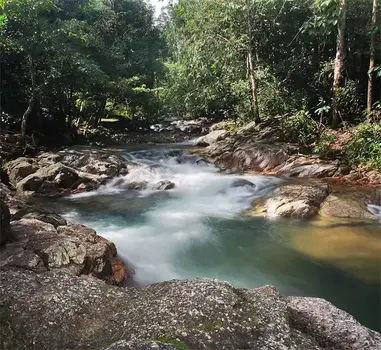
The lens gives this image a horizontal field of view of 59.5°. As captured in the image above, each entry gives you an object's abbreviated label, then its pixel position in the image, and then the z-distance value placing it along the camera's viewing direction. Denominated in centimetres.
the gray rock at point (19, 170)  1038
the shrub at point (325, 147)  1102
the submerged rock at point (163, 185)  1069
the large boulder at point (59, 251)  359
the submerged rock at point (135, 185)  1088
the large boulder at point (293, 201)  734
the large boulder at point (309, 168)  995
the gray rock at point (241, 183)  974
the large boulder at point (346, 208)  706
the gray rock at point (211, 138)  1644
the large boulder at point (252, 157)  1150
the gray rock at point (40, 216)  534
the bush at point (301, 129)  1251
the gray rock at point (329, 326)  210
